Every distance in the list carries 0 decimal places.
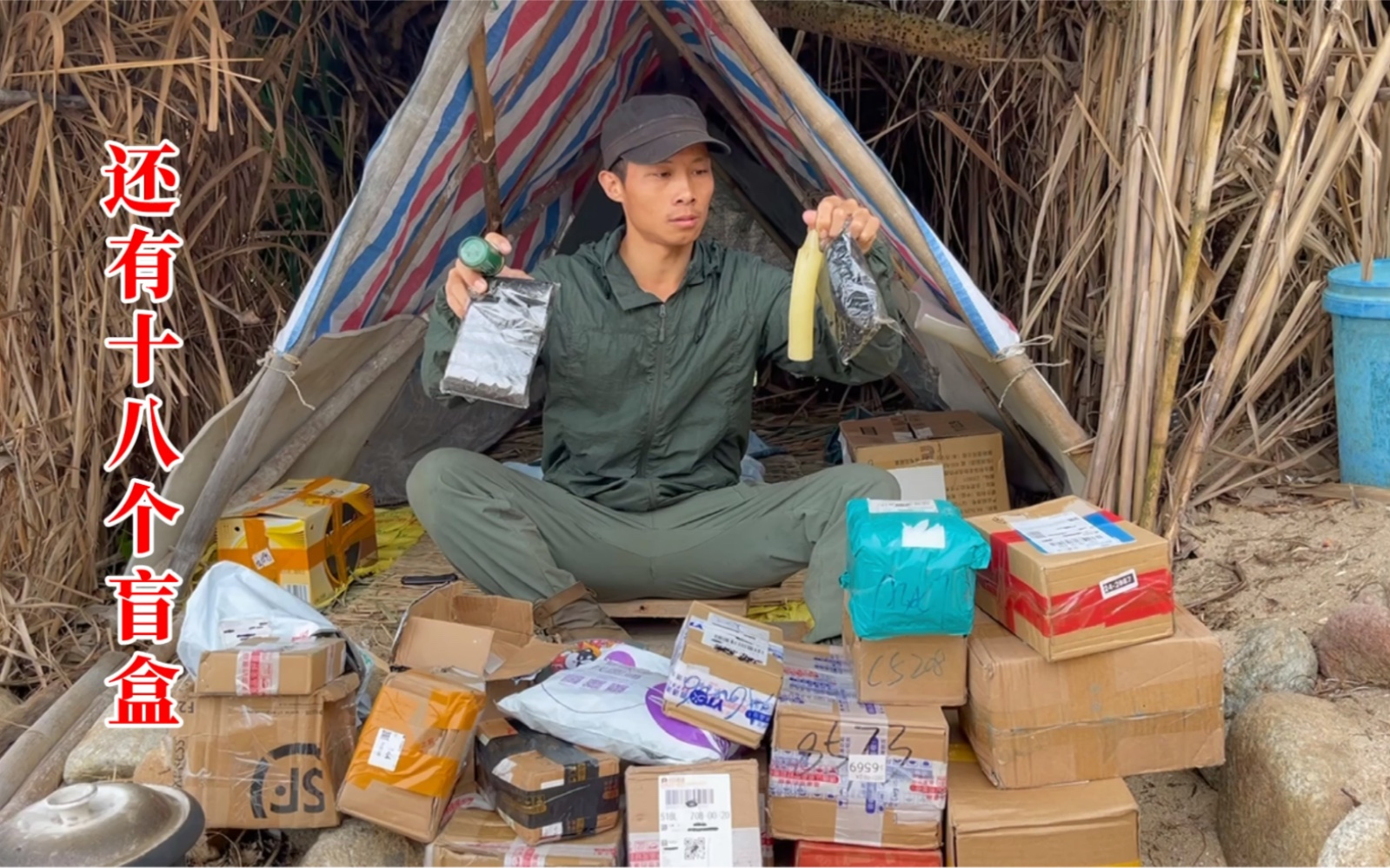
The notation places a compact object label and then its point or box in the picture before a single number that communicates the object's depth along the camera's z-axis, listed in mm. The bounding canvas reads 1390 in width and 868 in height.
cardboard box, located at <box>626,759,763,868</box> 2021
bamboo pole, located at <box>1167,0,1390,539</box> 2824
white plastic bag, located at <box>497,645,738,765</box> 2135
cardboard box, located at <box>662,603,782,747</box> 2141
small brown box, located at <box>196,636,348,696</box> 2211
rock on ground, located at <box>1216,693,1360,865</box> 2082
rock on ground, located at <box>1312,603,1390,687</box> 2404
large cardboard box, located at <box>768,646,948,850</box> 2072
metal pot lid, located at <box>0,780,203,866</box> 1858
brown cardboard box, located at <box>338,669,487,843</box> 2123
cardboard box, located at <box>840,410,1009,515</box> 3479
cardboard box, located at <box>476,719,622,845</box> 2023
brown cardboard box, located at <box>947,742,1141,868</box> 2012
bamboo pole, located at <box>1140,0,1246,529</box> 2744
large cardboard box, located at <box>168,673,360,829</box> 2229
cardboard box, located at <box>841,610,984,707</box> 2145
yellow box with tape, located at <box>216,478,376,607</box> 3227
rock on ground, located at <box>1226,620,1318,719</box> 2447
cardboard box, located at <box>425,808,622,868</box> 2018
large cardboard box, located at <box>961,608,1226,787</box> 2082
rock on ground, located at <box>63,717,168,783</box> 2611
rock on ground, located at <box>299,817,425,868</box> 2189
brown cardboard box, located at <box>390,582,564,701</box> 2393
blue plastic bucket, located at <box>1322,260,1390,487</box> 2924
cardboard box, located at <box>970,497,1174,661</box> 2051
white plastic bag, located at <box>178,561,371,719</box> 2412
